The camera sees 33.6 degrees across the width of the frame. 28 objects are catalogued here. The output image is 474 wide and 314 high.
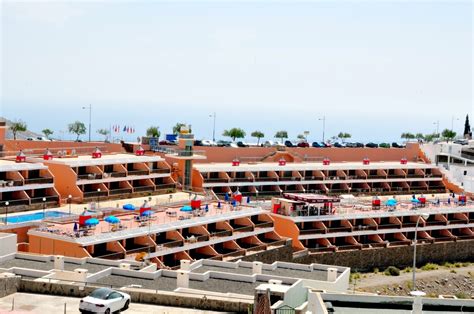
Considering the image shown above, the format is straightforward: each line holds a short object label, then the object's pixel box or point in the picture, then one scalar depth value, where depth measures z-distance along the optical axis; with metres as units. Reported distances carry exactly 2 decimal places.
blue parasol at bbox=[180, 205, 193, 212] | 71.19
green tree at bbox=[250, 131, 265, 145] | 137.77
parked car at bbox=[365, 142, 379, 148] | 120.66
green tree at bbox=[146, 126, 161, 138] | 125.57
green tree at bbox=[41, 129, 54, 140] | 127.80
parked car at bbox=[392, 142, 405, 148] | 123.32
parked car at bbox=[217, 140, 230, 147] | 109.18
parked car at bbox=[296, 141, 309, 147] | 114.12
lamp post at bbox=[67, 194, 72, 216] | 75.36
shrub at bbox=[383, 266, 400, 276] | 81.50
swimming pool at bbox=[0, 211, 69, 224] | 64.00
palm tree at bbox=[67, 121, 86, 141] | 130.25
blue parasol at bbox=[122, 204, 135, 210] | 69.75
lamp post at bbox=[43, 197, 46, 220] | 67.78
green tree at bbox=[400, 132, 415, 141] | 153.25
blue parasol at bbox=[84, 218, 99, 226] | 60.62
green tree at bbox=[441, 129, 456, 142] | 153.62
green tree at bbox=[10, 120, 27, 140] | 116.11
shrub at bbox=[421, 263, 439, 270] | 86.19
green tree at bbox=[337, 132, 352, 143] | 147.24
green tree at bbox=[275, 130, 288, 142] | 137.00
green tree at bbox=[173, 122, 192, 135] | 136.61
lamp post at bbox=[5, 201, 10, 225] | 63.03
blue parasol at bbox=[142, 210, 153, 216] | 67.12
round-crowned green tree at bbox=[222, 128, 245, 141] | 140.75
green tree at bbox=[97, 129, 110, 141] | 130.20
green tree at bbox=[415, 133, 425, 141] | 158.11
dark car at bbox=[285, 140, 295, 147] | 114.06
